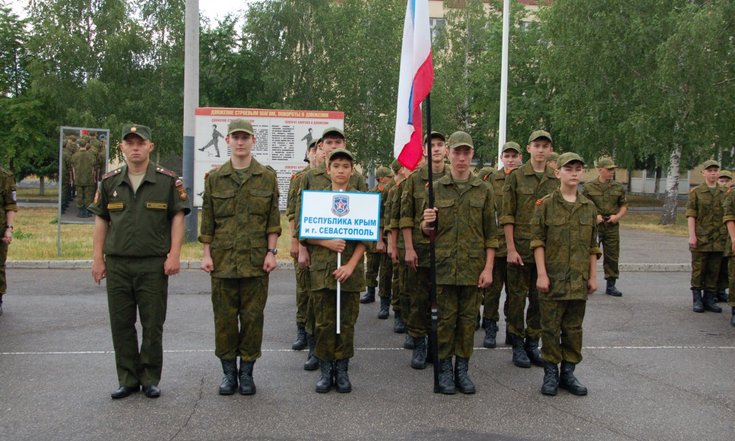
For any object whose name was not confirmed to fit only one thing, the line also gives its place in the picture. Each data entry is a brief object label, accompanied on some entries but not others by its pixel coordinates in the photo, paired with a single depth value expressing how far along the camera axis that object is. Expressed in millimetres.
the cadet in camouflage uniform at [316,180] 6148
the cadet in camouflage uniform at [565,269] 5688
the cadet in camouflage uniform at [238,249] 5504
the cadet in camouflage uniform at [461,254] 5727
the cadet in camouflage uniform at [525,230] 6688
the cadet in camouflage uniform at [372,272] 10062
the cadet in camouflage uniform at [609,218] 10859
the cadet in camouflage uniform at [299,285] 6953
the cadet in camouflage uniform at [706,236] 9586
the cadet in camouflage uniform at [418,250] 6264
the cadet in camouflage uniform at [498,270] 7215
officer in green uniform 5414
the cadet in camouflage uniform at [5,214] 8430
